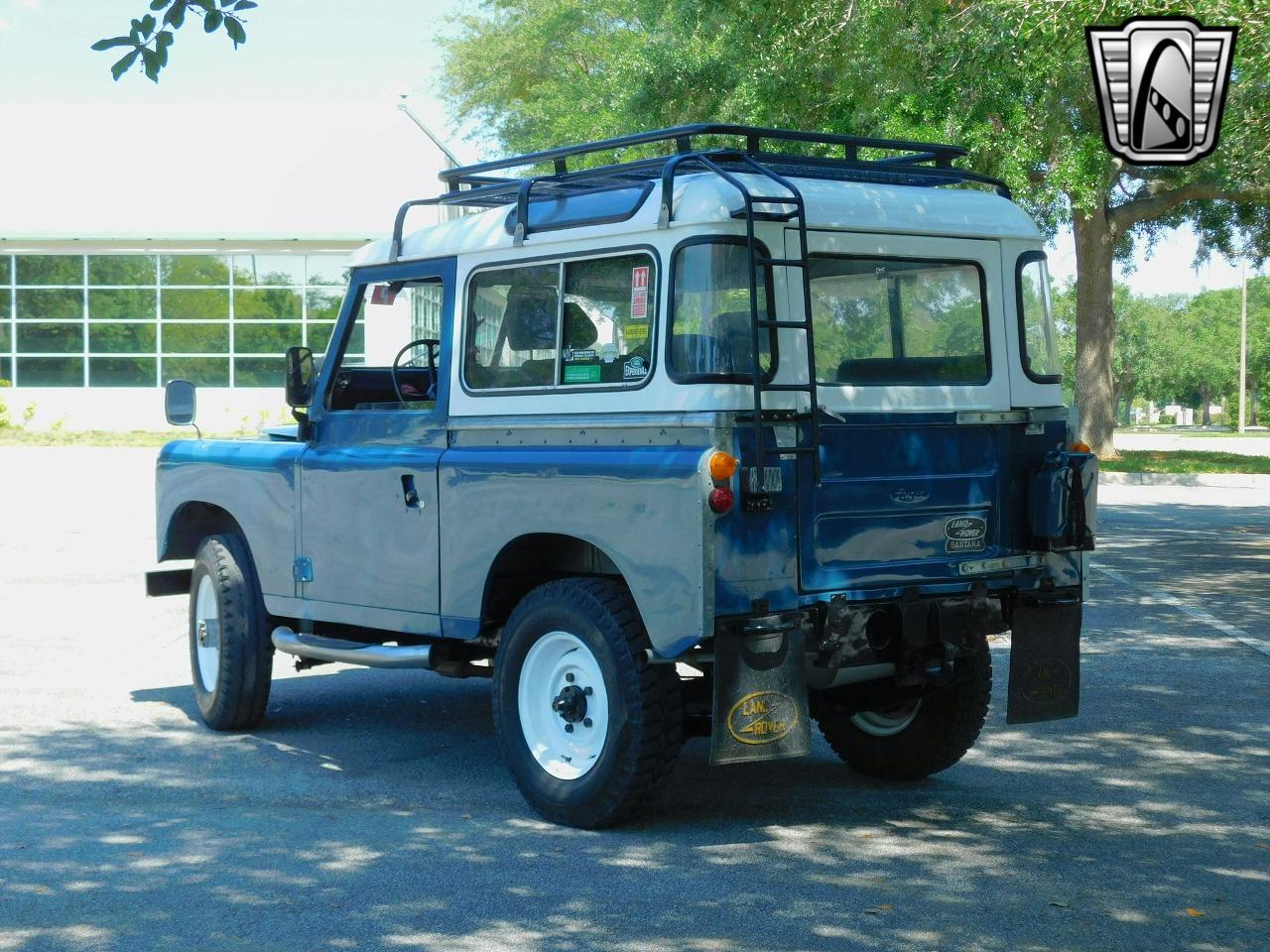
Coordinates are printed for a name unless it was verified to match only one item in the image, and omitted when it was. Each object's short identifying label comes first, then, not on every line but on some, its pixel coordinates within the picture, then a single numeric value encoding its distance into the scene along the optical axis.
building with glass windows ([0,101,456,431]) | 43.78
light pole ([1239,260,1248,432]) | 76.55
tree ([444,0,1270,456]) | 14.92
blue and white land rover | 5.99
